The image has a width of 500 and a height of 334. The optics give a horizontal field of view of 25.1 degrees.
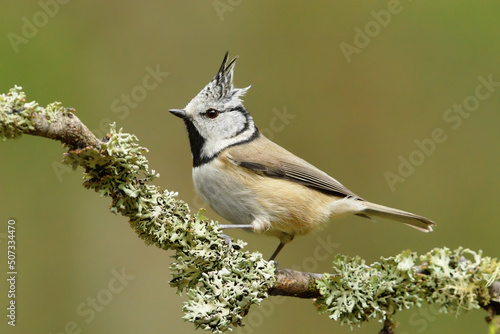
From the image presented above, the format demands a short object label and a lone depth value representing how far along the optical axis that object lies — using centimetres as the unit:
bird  695
